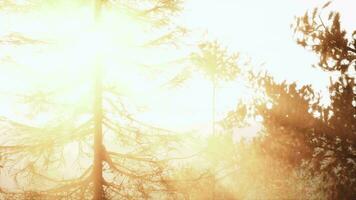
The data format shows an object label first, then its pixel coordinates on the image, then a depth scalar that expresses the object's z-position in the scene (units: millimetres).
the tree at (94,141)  8492
